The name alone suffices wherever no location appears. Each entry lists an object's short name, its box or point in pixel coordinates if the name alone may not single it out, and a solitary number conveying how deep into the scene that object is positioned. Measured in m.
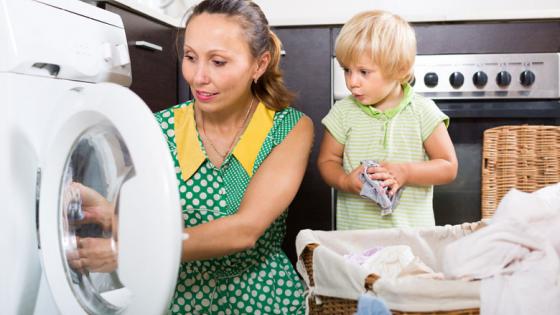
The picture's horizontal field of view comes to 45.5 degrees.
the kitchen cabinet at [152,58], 1.71
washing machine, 0.91
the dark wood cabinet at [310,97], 1.97
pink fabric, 0.90
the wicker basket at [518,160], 1.81
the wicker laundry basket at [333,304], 0.94
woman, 1.33
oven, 1.92
